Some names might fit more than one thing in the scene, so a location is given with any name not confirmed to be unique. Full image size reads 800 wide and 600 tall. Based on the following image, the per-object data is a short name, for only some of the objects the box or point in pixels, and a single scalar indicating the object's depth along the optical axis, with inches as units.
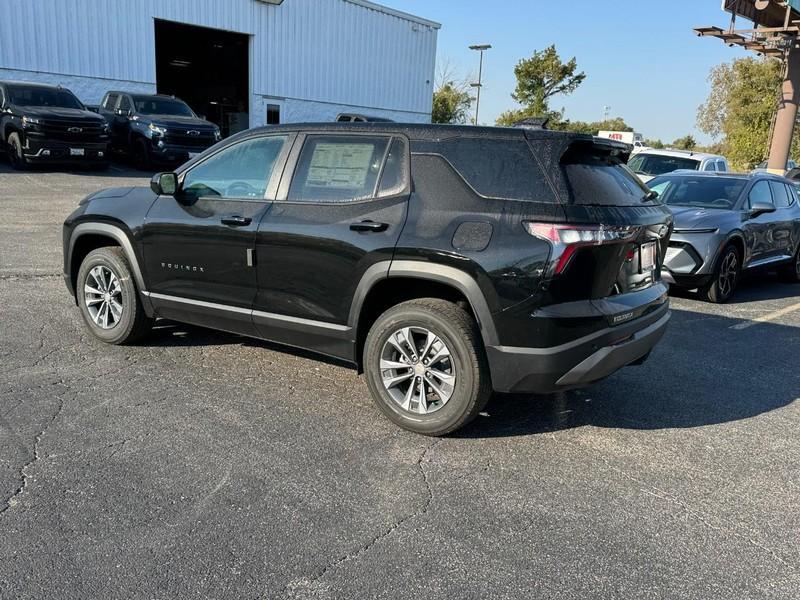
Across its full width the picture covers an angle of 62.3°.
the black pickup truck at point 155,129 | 698.2
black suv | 139.6
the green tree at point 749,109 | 1552.7
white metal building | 885.8
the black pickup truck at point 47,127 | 626.2
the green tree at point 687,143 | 2437.0
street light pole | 1468.5
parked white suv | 557.3
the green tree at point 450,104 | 1929.1
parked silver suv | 309.6
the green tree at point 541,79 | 1546.5
